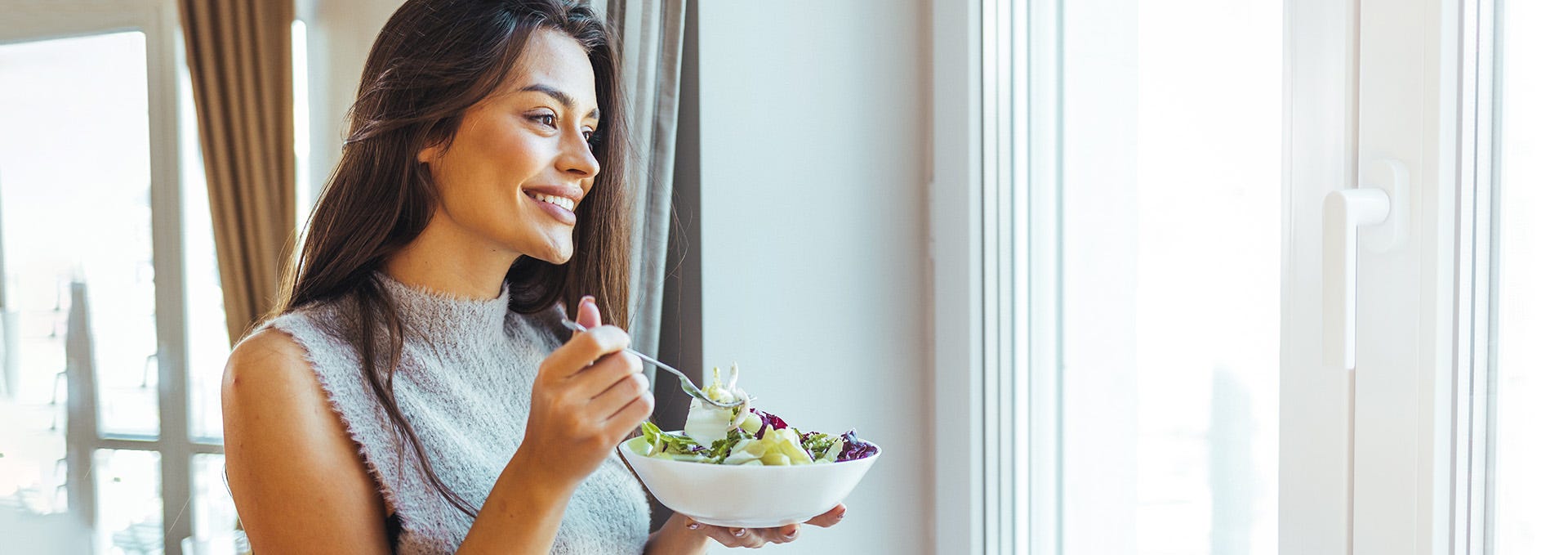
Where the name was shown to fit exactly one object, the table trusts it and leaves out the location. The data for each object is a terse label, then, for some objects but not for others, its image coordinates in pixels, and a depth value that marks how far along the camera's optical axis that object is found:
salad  0.88
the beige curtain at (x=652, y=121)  1.41
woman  0.86
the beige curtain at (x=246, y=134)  1.73
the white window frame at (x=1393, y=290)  0.80
